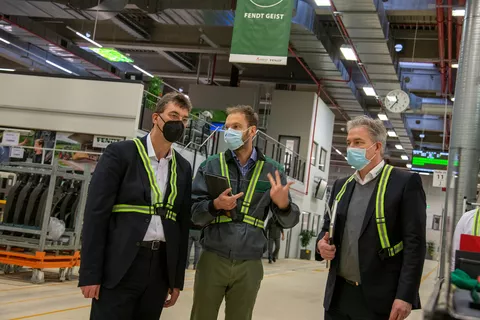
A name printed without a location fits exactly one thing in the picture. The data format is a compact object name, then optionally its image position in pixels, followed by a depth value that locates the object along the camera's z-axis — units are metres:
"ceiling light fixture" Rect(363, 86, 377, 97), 16.79
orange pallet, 7.42
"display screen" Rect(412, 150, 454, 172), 18.86
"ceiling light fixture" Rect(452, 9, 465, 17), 11.00
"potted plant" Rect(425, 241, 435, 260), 31.38
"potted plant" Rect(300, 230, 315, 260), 21.12
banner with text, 8.34
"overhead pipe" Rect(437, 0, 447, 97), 11.61
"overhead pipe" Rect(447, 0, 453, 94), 11.42
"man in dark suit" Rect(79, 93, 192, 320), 2.45
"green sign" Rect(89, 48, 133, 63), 14.66
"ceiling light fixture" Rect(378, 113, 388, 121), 20.70
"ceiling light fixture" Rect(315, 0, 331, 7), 10.54
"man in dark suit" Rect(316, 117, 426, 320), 2.53
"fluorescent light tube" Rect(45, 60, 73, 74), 19.14
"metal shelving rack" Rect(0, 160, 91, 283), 7.47
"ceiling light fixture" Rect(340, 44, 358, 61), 13.22
